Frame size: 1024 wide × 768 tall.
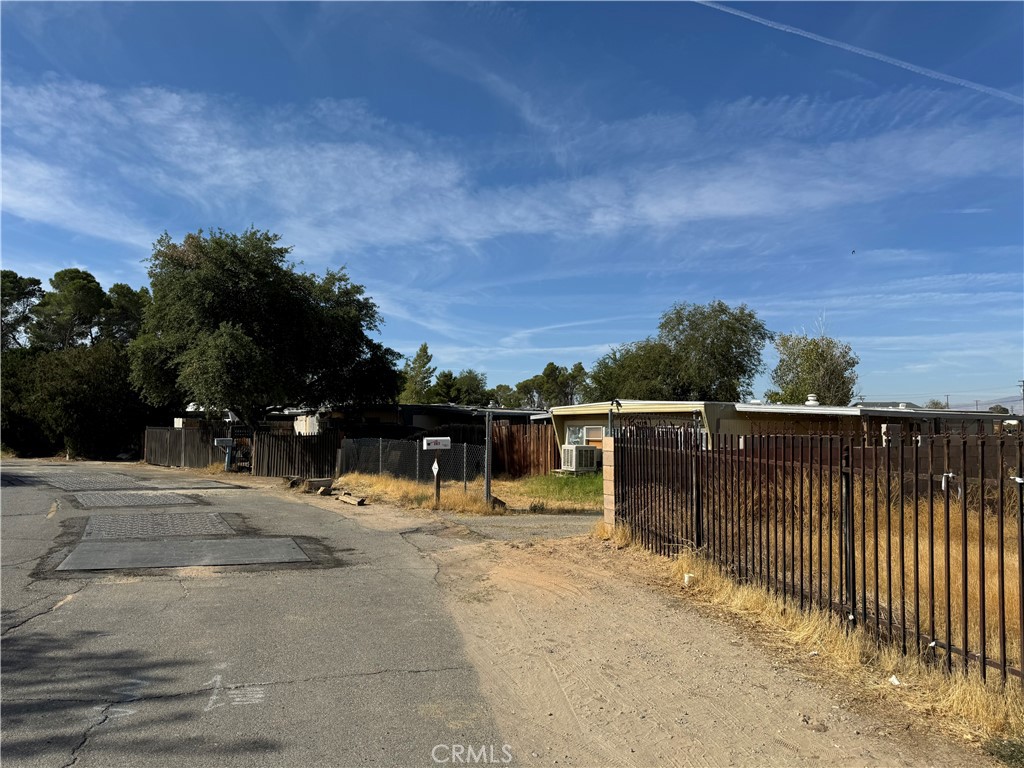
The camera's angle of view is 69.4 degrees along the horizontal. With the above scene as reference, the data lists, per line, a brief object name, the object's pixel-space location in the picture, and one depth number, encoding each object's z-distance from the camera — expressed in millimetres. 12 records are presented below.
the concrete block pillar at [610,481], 11578
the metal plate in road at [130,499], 17059
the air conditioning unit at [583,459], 27391
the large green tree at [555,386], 93688
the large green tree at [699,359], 46844
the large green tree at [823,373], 40312
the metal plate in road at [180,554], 9742
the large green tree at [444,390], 71562
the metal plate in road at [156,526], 12422
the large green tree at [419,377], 73562
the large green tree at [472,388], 81225
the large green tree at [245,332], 27016
